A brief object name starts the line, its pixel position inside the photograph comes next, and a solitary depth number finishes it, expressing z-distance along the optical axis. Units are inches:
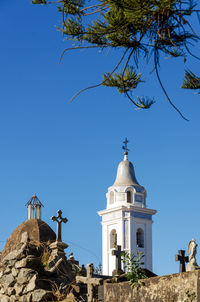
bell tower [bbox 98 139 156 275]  1972.2
